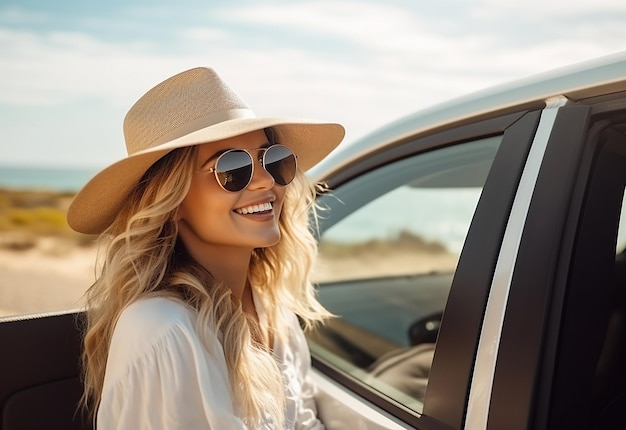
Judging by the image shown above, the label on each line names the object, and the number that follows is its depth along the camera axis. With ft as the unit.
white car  4.13
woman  4.71
